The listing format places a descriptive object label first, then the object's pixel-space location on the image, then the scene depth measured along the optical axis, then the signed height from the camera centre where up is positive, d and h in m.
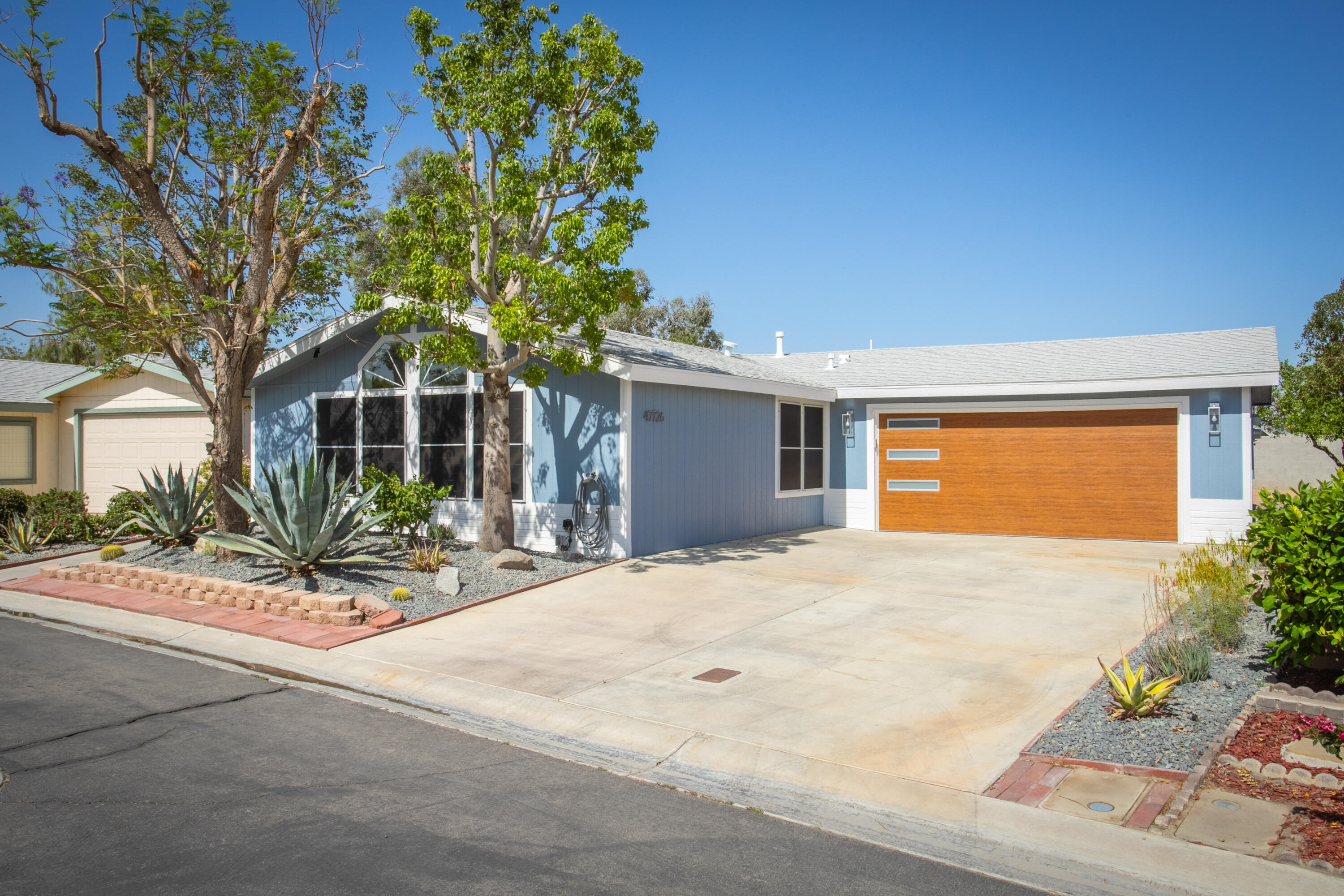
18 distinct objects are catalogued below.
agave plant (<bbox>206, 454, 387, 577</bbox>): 10.23 -0.89
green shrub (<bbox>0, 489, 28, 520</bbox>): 14.30 -1.01
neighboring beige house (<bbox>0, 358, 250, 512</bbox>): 17.62 +0.27
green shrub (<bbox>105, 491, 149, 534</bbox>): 14.83 -1.18
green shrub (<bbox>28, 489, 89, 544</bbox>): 14.16 -1.20
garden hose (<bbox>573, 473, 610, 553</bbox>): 12.38 -1.01
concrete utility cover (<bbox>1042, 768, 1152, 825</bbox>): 4.62 -1.92
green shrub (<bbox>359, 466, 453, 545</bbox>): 11.41 -0.77
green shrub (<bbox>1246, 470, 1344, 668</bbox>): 5.53 -0.80
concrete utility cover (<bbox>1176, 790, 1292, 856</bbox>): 4.20 -1.88
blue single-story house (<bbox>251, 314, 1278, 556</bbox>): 12.94 +0.17
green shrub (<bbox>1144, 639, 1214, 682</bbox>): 6.45 -1.60
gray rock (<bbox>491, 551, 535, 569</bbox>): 11.11 -1.49
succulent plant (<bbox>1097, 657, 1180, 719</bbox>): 5.79 -1.65
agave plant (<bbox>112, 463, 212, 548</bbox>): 12.45 -0.97
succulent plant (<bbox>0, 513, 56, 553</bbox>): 13.42 -1.47
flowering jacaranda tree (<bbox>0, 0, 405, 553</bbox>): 11.43 +3.54
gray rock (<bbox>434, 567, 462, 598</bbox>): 9.97 -1.59
